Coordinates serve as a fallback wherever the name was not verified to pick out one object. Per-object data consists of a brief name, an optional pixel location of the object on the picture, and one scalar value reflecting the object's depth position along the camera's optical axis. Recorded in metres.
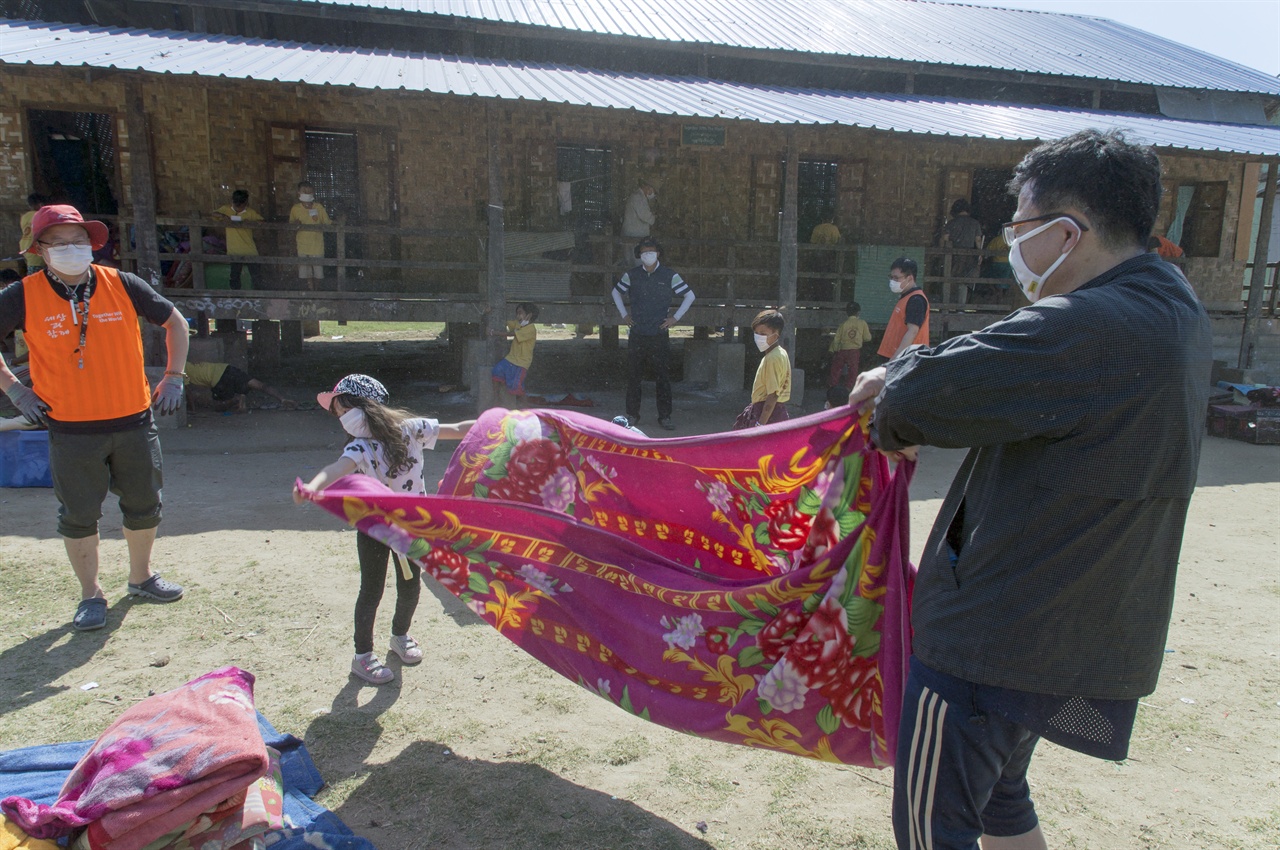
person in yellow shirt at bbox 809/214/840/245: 13.00
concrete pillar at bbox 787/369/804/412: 11.17
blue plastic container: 6.45
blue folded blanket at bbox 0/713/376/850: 2.57
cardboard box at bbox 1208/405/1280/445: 10.02
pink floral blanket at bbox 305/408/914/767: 2.36
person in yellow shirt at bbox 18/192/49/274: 9.15
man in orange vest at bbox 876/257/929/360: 6.97
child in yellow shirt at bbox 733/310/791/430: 5.88
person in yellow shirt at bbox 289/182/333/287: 10.71
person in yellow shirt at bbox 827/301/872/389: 10.63
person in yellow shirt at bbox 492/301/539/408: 9.46
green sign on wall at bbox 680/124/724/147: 11.16
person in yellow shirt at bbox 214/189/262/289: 10.49
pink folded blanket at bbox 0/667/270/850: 2.26
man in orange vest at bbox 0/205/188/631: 3.98
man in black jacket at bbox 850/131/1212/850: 1.64
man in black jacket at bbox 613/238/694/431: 9.47
